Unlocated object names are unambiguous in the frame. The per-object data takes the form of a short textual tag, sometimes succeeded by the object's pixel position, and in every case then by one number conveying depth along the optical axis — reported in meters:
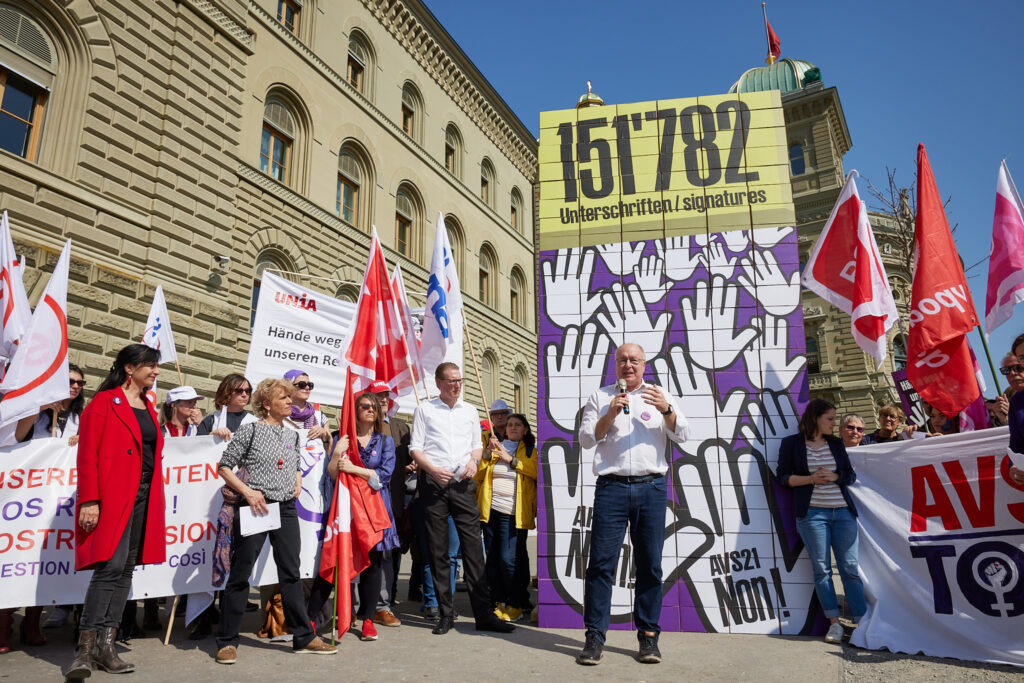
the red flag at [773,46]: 40.44
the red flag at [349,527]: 4.60
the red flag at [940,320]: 5.04
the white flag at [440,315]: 6.95
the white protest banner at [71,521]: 4.45
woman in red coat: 3.81
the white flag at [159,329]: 7.72
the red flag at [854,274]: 5.40
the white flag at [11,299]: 5.46
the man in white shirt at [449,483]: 5.06
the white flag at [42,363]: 4.64
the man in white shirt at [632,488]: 4.22
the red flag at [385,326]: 6.41
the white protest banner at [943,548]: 4.24
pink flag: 5.18
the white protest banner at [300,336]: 8.65
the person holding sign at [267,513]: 4.18
